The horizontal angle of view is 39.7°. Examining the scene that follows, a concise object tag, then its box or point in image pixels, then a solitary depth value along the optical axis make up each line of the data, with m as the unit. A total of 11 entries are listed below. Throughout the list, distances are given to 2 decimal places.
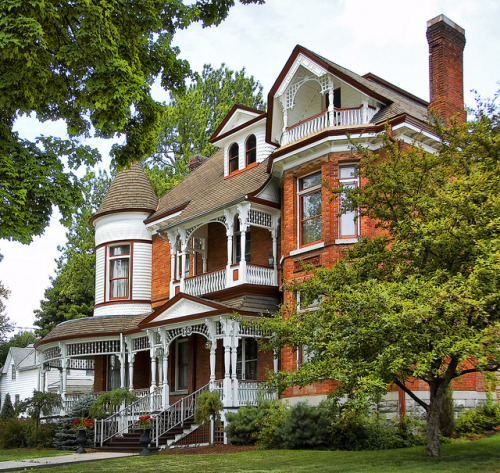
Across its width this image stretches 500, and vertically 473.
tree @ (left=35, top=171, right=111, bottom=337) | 44.28
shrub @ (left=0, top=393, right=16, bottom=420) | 39.34
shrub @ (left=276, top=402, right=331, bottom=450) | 17.22
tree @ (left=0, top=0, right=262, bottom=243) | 10.66
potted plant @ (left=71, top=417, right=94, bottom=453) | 21.81
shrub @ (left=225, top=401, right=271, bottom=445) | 19.14
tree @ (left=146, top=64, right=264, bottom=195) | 43.50
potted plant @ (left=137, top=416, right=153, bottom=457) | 19.62
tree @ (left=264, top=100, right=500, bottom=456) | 11.87
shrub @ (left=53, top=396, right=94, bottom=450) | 23.86
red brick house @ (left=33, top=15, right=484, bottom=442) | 21.00
